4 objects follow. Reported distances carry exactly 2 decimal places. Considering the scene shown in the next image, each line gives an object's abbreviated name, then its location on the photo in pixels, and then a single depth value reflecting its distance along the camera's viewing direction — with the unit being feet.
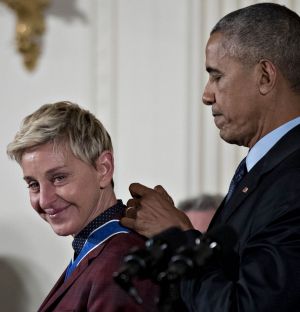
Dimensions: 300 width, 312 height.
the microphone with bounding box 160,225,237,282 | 17.23
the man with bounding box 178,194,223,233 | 22.37
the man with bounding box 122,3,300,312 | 18.24
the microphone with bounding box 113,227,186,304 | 17.28
